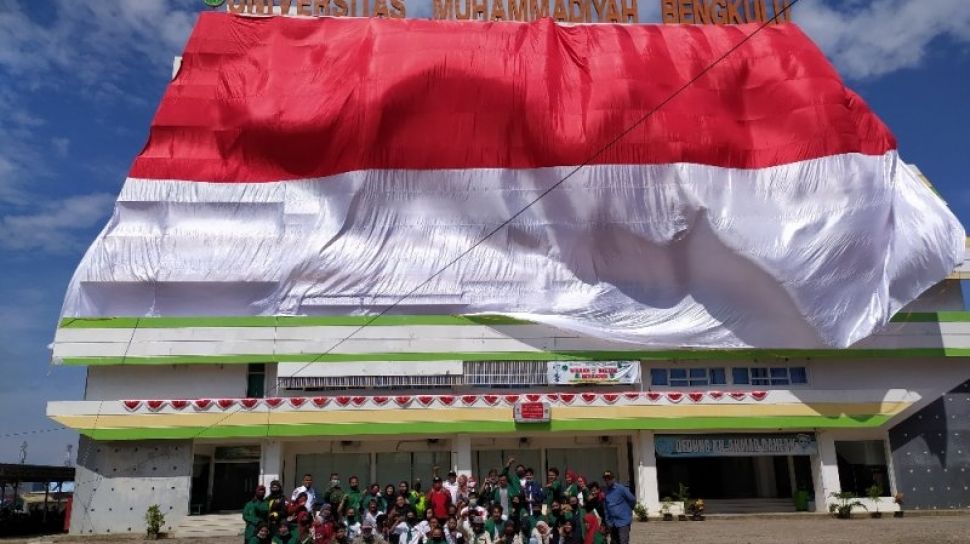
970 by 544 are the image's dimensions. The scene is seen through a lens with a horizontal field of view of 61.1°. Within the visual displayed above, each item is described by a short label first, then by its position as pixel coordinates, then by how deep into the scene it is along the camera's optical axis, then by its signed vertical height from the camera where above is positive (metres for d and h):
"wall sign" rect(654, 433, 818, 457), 27.33 +1.22
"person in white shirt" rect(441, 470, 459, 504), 18.92 +0.00
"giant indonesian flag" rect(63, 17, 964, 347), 27.19 +9.57
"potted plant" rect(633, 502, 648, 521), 26.00 -0.88
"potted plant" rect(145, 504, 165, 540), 24.55 -0.92
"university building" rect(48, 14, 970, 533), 26.05 +2.97
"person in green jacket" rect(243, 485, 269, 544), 14.96 -0.38
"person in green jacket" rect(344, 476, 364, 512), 17.48 -0.22
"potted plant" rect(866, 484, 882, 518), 26.72 -0.40
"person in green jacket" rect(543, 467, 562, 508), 16.56 -0.06
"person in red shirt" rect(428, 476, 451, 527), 16.92 -0.28
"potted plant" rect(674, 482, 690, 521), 26.31 -0.44
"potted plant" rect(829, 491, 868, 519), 25.97 -0.72
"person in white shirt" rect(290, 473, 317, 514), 17.86 -0.08
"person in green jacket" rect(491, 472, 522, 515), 17.92 -0.14
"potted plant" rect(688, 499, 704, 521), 26.12 -0.84
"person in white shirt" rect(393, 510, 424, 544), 15.25 -0.79
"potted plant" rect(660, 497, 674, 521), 26.27 -0.74
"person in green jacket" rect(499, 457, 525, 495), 17.91 +0.11
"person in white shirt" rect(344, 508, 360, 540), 16.55 -0.71
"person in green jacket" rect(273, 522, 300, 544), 14.16 -0.80
